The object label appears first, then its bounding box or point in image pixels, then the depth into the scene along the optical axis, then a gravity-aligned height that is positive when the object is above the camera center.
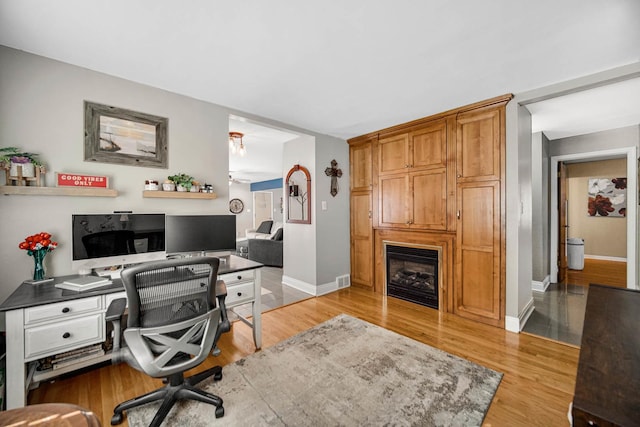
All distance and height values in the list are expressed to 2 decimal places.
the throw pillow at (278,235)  5.93 -0.46
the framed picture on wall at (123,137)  2.22 +0.72
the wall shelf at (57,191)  1.85 +0.20
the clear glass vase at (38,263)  1.89 -0.33
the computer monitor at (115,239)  2.03 -0.19
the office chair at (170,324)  1.45 -0.63
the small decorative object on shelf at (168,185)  2.50 +0.29
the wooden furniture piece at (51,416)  0.68 -0.53
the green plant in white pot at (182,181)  2.57 +0.34
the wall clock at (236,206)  10.30 +0.36
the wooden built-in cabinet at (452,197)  2.89 +0.21
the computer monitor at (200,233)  2.46 -0.17
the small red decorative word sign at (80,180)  2.05 +0.30
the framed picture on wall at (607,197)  6.02 +0.33
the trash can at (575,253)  5.30 -0.86
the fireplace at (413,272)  3.45 -0.83
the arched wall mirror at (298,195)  4.17 +0.32
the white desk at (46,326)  1.52 -0.68
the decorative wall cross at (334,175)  4.22 +0.64
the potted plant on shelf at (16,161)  1.85 +0.41
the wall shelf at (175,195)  2.43 +0.20
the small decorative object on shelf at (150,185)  2.43 +0.29
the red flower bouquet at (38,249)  1.85 -0.23
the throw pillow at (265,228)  7.96 -0.41
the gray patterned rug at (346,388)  1.66 -1.28
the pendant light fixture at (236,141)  4.25 +1.30
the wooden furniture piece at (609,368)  0.65 -0.50
